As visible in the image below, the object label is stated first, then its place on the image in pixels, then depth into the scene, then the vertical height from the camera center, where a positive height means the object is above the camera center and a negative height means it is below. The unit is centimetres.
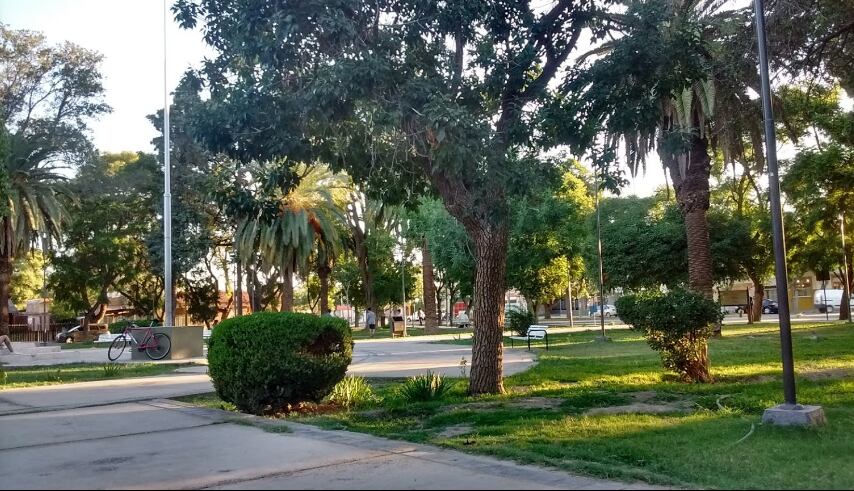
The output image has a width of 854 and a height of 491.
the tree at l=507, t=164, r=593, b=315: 3302 +275
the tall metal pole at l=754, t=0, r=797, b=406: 821 +75
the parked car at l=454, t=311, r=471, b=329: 5616 -174
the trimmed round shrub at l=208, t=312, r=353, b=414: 952 -72
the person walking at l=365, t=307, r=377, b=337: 4506 -107
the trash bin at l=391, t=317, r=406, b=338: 3906 -137
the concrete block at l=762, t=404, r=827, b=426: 779 -138
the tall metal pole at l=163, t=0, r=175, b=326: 2236 +249
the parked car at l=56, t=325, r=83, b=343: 4212 -134
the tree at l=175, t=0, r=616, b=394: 962 +294
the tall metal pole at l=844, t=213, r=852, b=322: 3491 +27
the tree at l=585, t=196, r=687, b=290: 3247 +192
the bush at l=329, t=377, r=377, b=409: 1064 -136
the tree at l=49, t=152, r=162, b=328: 4053 +488
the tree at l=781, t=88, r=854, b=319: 1956 +333
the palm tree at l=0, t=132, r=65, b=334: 3269 +494
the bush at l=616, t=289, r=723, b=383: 1208 -58
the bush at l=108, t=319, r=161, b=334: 3688 -79
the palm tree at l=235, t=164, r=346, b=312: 3484 +360
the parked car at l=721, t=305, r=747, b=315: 6444 -187
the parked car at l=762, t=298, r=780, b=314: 6669 -163
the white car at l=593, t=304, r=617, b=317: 7594 -181
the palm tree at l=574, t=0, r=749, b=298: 1069 +333
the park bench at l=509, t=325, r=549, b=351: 2189 -109
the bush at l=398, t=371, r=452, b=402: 1084 -133
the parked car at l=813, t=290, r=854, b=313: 6062 -114
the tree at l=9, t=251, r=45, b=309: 5785 +288
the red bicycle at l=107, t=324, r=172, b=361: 2186 -102
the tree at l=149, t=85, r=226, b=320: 3534 +511
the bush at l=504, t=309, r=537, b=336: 2959 -96
